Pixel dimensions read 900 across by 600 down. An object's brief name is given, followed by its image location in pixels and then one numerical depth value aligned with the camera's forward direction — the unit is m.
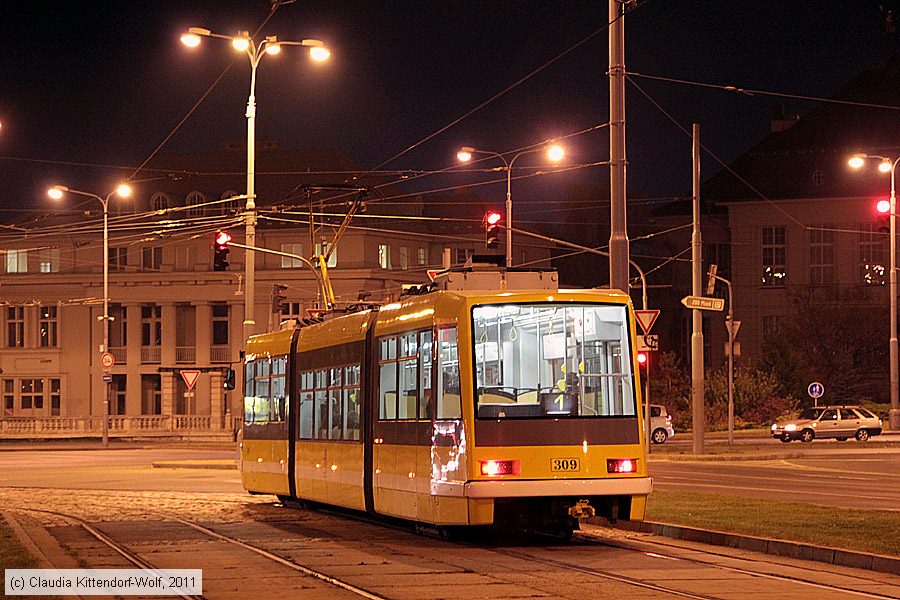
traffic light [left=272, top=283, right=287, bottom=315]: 49.18
